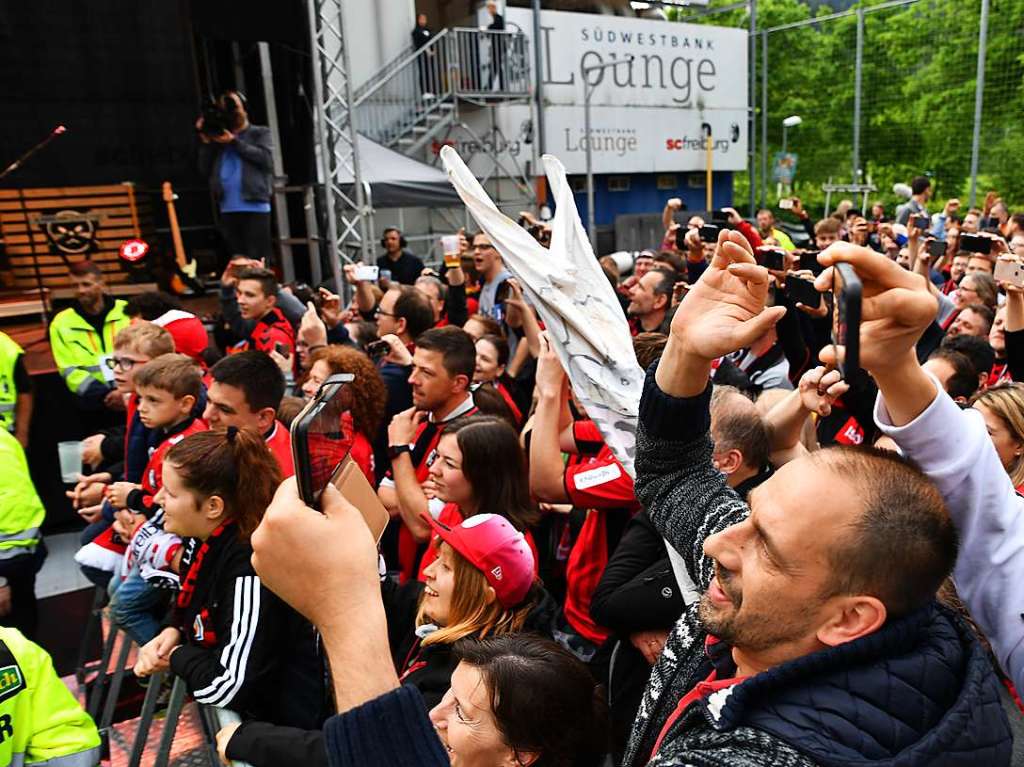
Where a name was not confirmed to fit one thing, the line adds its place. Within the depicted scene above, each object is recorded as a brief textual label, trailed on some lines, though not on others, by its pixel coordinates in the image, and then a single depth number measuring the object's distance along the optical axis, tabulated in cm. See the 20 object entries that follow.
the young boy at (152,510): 267
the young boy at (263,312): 517
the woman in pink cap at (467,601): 199
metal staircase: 1427
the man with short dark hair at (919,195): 957
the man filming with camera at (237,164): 738
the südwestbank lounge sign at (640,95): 1625
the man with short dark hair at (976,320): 423
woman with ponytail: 210
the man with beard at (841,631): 98
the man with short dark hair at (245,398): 324
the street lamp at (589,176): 1462
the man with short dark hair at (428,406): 322
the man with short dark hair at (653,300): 486
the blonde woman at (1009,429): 251
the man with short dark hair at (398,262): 927
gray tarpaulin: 1072
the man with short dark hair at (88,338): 522
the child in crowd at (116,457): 336
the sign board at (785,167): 1713
